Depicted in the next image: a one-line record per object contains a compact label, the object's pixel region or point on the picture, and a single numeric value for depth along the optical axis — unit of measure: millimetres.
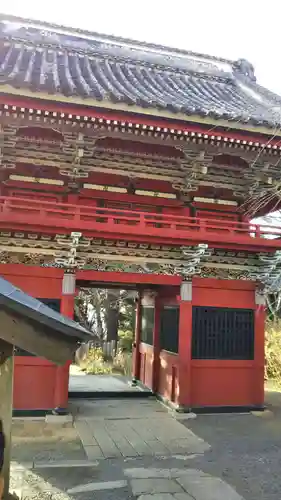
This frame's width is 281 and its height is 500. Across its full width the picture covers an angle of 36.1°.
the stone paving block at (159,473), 6398
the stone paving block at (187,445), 7633
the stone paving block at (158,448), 7434
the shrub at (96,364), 16797
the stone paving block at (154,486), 5836
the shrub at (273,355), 15984
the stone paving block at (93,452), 7065
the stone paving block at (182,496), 5629
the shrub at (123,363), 17344
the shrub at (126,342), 20123
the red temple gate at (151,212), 8984
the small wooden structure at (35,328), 2896
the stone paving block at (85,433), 7845
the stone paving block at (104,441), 7334
